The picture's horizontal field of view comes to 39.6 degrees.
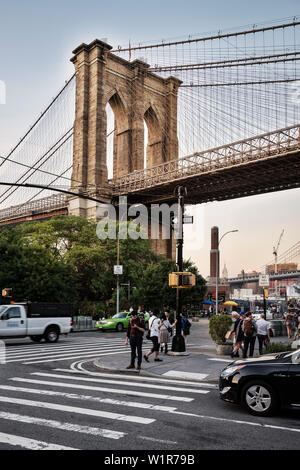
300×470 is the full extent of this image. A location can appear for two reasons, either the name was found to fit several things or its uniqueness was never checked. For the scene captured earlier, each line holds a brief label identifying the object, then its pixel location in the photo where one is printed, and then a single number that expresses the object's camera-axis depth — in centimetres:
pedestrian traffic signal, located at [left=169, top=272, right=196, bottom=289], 1475
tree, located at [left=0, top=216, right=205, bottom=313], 3275
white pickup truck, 1916
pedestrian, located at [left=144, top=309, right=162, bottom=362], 1381
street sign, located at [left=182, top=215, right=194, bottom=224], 1572
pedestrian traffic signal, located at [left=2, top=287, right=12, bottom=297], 2413
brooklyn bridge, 4619
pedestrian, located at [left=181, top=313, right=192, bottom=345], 2077
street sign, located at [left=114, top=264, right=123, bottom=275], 3441
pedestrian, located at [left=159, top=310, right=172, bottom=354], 1506
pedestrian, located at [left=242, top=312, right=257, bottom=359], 1391
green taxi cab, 3034
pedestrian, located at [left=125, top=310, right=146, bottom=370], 1202
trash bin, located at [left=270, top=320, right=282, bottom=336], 2655
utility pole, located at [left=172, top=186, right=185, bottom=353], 1498
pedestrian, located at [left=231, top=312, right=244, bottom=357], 1447
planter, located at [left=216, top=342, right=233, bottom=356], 1566
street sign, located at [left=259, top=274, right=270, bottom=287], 2167
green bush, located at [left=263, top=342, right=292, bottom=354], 1286
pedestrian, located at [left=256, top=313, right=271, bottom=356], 1536
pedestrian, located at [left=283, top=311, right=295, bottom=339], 2484
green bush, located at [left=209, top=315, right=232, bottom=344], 1594
